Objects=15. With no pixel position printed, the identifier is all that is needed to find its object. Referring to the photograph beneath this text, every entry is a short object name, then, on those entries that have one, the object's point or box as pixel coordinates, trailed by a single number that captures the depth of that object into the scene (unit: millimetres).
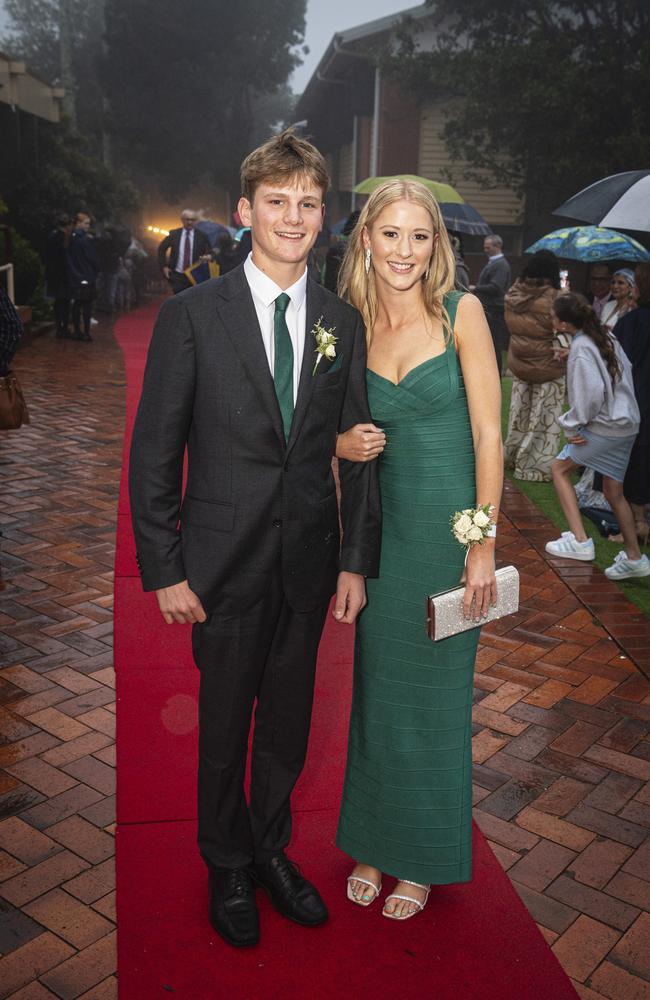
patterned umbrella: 11016
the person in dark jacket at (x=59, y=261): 14055
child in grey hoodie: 5668
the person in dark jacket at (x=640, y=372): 5820
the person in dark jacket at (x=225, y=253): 13247
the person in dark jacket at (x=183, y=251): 13008
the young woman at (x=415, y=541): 2619
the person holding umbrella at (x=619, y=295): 7352
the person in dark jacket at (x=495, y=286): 10305
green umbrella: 11044
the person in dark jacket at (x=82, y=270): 13906
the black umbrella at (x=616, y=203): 6160
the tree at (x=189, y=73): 33156
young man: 2402
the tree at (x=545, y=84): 16234
